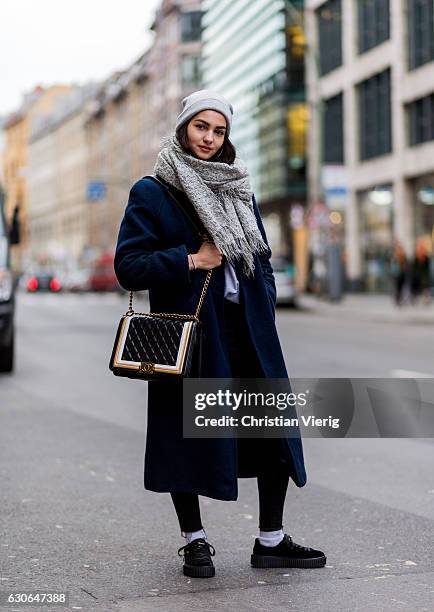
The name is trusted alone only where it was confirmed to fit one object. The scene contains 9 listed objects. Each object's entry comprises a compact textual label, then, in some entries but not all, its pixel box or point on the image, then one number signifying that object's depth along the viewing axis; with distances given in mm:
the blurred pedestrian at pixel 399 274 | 32344
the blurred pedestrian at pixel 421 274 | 32031
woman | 4762
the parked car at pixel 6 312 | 14336
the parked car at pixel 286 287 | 35656
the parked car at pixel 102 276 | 67562
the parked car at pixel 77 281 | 72119
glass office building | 52781
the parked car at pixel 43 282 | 78350
